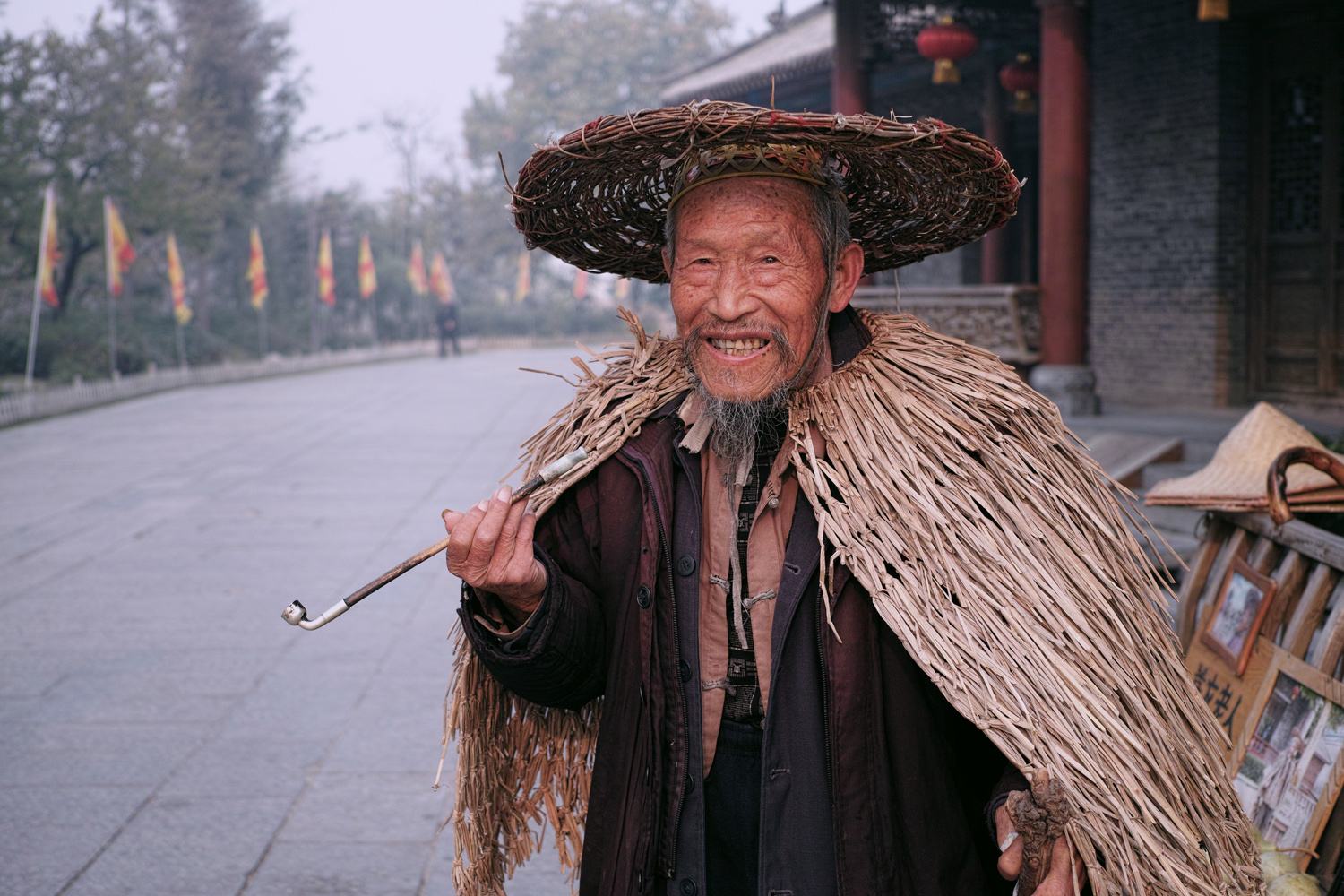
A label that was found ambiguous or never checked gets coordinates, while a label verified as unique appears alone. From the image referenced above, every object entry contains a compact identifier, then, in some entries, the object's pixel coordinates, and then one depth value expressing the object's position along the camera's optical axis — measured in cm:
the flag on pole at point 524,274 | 4273
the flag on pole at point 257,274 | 3170
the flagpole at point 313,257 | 3747
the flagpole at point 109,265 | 2266
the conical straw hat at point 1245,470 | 365
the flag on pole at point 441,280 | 3966
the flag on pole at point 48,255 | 1923
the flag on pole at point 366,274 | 3784
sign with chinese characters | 342
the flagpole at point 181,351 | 2785
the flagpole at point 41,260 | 1916
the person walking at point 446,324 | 3762
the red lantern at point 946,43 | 1138
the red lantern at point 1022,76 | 1223
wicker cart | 306
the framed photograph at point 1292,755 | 292
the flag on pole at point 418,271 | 3956
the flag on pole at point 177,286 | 2722
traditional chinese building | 999
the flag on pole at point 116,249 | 2286
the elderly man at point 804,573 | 206
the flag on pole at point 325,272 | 3528
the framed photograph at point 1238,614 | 348
